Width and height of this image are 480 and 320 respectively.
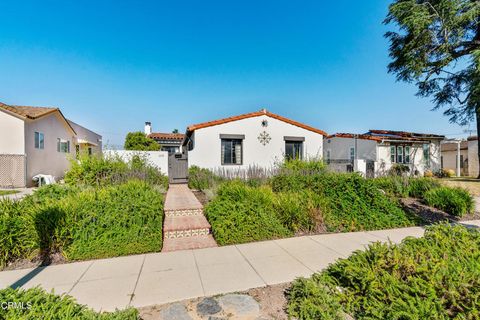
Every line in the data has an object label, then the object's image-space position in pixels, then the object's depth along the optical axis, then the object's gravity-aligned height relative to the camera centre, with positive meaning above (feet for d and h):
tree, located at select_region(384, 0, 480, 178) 17.08 +13.18
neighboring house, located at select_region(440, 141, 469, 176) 69.87 +0.52
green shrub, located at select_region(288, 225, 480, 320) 6.55 -4.55
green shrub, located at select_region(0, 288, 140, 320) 5.60 -4.12
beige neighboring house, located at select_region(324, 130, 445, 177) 55.93 +2.54
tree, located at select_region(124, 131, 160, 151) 63.24 +5.78
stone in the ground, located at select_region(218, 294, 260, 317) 7.67 -5.62
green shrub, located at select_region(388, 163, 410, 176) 51.73 -2.20
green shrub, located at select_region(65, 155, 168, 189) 25.21 -1.37
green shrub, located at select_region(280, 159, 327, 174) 31.35 -1.06
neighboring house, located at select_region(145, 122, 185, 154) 71.97 +6.51
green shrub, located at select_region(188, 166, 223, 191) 30.80 -2.94
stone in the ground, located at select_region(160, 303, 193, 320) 7.43 -5.57
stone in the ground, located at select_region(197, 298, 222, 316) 7.70 -5.60
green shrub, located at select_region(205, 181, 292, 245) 14.70 -4.45
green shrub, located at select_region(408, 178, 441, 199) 25.11 -3.48
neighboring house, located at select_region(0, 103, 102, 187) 38.34 +3.79
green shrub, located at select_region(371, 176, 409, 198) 25.34 -3.37
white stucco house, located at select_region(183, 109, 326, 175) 41.14 +3.90
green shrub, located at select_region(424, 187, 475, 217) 20.76 -4.41
